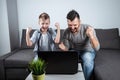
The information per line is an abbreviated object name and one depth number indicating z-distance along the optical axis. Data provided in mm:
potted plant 1421
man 2119
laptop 1609
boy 2352
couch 1935
